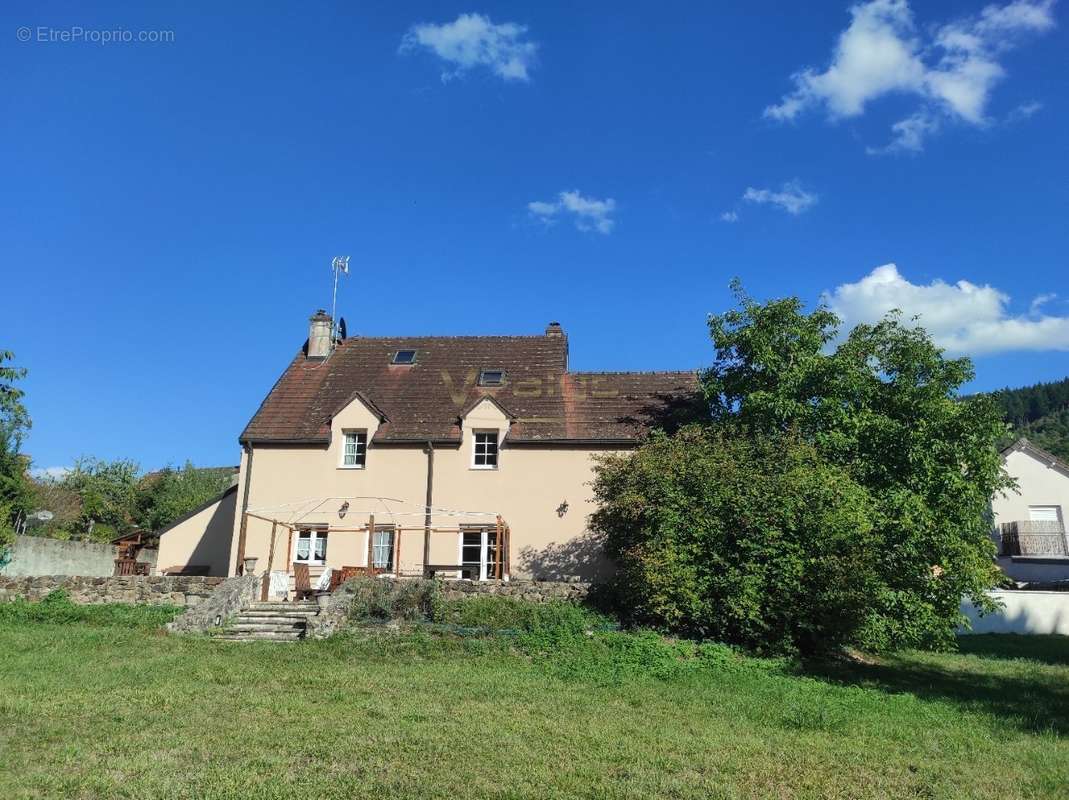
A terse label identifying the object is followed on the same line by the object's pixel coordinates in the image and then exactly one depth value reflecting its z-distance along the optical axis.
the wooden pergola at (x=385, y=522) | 22.95
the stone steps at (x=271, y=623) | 16.55
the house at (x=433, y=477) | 23.17
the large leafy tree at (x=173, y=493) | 42.62
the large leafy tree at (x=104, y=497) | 42.88
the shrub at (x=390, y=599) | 16.88
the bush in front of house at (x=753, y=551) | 15.12
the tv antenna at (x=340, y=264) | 29.83
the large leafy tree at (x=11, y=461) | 22.30
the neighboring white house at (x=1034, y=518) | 33.75
